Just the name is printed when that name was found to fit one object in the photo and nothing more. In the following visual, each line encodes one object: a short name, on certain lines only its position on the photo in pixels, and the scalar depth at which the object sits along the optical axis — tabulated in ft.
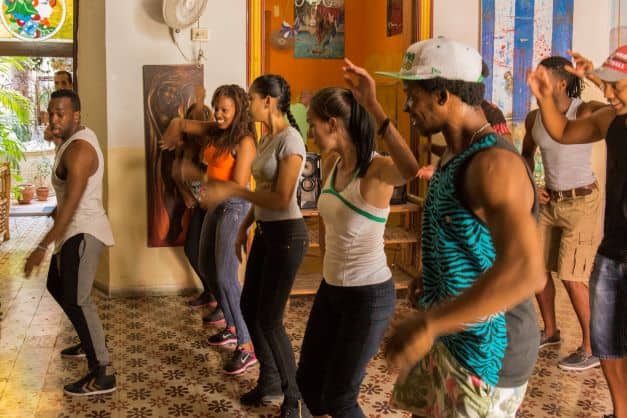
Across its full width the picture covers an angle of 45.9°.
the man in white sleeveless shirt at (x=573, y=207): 14.47
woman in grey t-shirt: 10.89
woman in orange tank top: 13.91
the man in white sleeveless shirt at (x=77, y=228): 12.08
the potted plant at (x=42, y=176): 36.19
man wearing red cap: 10.16
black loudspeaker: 18.91
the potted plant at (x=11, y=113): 31.42
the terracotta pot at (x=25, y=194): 35.60
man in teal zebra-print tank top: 5.33
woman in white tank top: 8.52
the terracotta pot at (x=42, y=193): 36.29
